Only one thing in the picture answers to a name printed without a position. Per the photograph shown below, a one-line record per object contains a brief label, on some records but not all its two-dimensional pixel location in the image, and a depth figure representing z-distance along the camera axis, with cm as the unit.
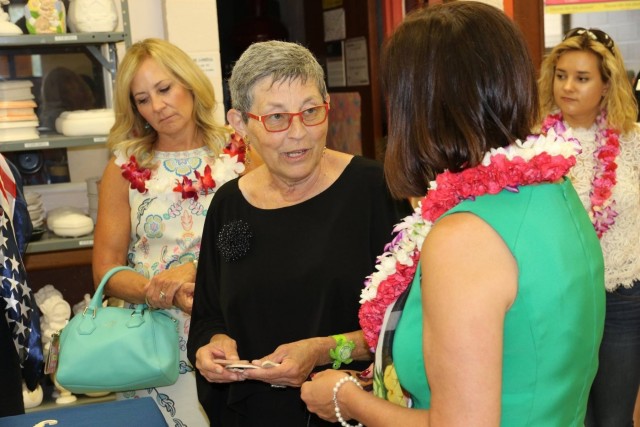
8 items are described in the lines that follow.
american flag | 241
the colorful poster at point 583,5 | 507
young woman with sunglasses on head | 356
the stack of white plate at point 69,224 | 392
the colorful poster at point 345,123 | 612
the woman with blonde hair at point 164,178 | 297
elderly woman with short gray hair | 212
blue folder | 175
